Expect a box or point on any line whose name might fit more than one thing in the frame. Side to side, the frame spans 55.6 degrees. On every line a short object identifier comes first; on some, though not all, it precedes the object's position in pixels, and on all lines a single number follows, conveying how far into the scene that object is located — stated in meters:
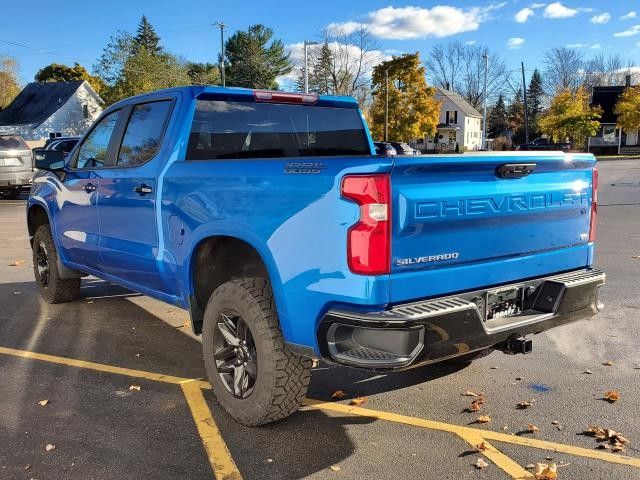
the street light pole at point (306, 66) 38.14
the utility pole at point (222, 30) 58.41
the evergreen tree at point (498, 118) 94.78
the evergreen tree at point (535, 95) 103.31
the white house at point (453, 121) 79.25
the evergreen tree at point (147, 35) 94.22
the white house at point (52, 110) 53.31
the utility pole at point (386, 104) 45.84
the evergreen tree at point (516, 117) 88.56
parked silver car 18.16
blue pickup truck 2.94
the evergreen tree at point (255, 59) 73.25
